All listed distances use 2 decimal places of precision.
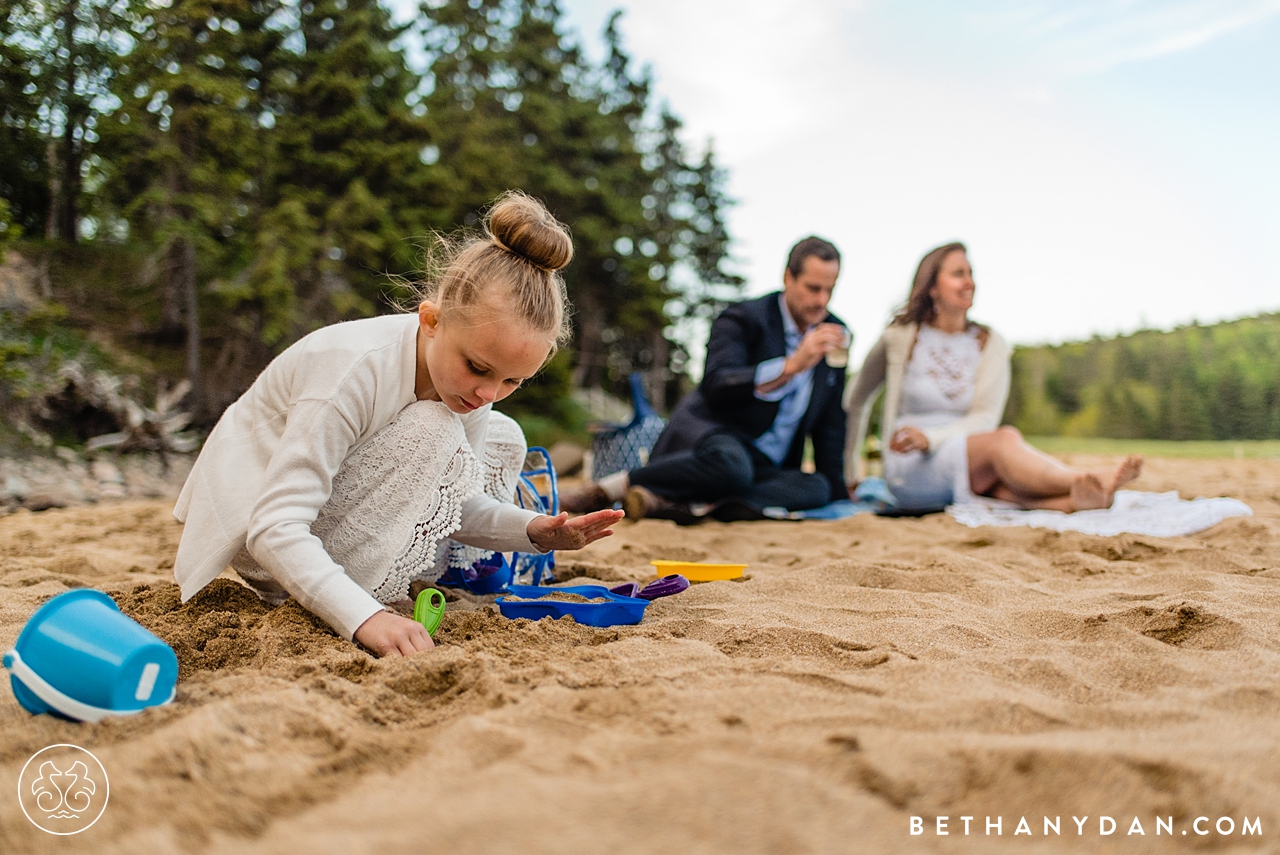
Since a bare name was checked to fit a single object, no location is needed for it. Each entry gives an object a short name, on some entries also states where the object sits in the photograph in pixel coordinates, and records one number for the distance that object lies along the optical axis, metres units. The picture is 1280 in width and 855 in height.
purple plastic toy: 1.98
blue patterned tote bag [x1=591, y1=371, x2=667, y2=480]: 4.64
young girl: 1.54
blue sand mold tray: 1.74
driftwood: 5.48
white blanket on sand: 3.04
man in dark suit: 3.62
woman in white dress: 3.87
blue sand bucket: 1.13
